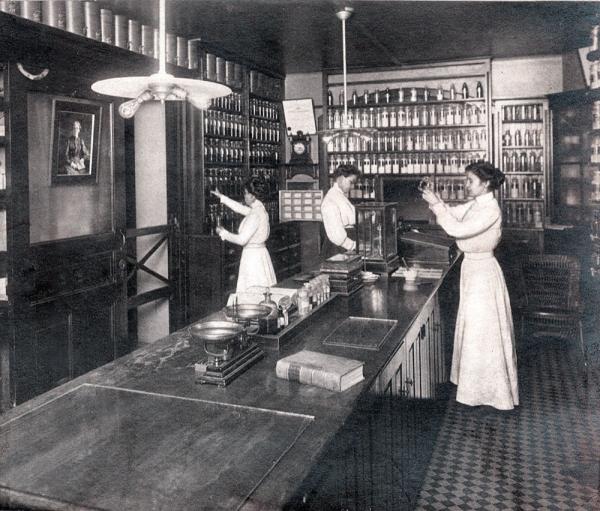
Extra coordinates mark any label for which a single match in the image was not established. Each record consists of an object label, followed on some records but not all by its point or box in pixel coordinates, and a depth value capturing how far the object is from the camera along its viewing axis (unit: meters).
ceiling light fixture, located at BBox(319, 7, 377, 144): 4.50
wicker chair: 5.18
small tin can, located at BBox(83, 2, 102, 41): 4.46
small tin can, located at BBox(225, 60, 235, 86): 6.54
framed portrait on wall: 4.22
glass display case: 4.59
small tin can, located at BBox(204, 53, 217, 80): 6.14
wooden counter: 1.41
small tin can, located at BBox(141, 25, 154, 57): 5.11
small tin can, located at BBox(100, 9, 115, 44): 4.65
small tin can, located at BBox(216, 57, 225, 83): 6.38
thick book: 2.06
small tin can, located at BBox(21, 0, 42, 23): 3.99
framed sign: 7.74
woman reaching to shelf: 4.94
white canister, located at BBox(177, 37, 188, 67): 5.62
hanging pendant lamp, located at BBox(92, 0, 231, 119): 2.09
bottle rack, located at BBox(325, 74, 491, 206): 7.23
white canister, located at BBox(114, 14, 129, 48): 4.82
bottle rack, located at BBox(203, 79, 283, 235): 6.22
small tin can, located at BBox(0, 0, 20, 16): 3.79
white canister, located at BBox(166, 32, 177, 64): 5.46
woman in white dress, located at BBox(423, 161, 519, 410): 4.03
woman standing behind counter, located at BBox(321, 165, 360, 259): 5.20
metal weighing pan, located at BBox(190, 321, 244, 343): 2.08
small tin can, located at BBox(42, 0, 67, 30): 4.14
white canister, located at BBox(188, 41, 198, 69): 5.79
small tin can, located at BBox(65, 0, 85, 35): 4.31
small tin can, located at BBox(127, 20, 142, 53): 4.94
